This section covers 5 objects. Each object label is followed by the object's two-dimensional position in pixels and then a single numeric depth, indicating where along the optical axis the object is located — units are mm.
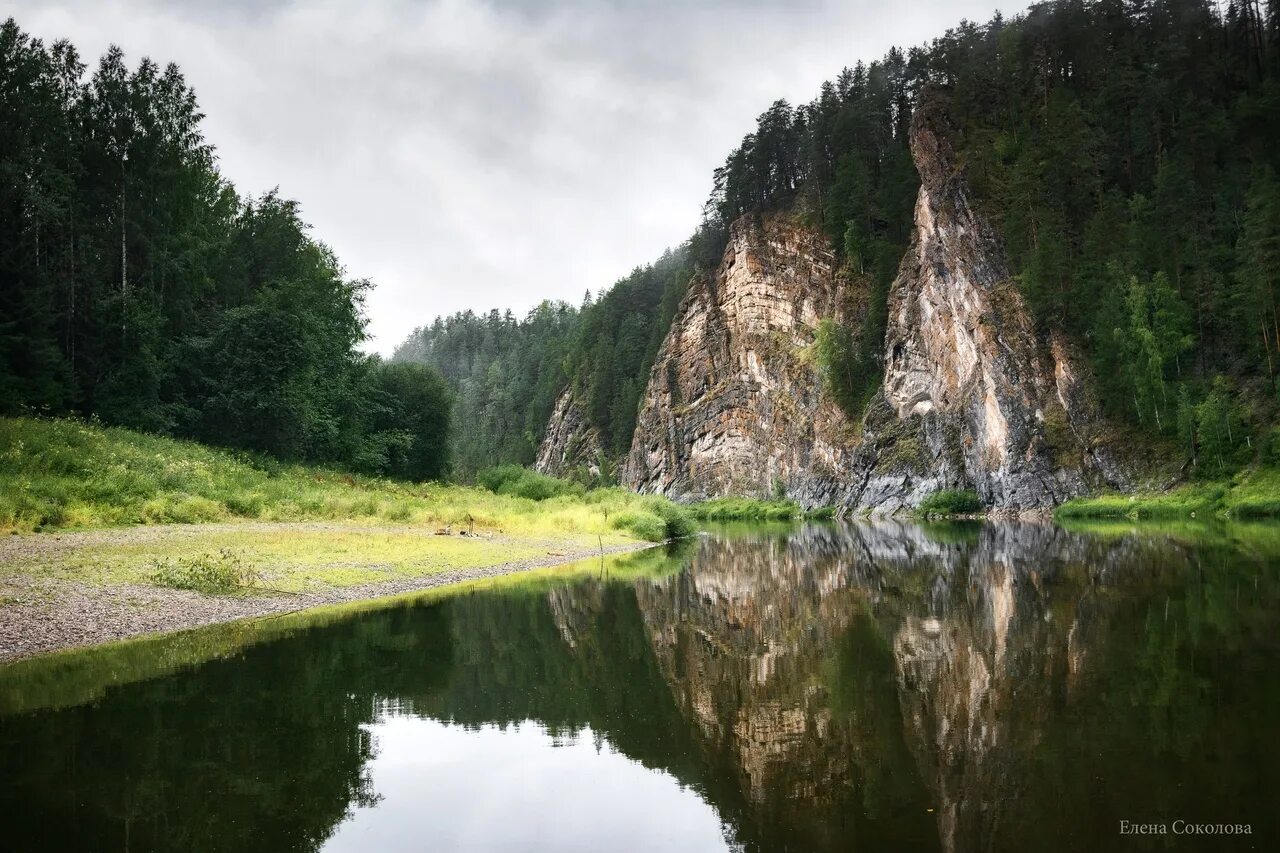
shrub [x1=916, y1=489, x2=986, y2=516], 63594
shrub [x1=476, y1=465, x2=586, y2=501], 54656
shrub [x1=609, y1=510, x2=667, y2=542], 42812
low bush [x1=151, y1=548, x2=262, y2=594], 17141
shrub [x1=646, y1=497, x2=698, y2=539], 47531
